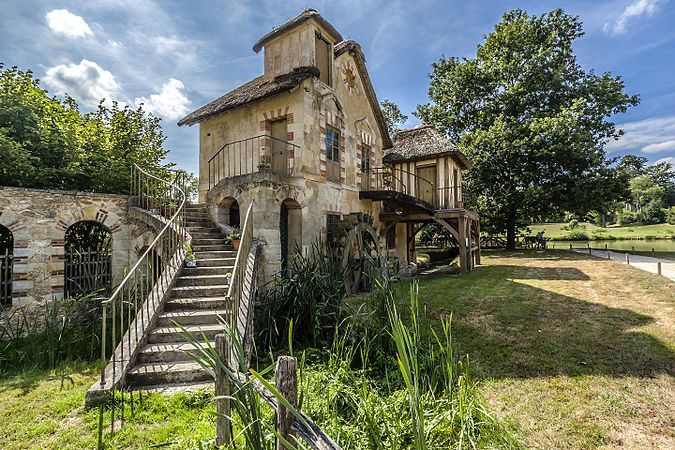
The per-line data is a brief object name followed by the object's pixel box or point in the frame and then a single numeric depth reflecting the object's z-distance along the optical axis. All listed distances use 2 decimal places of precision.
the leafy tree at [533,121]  18.70
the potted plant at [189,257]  6.54
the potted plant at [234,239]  7.63
